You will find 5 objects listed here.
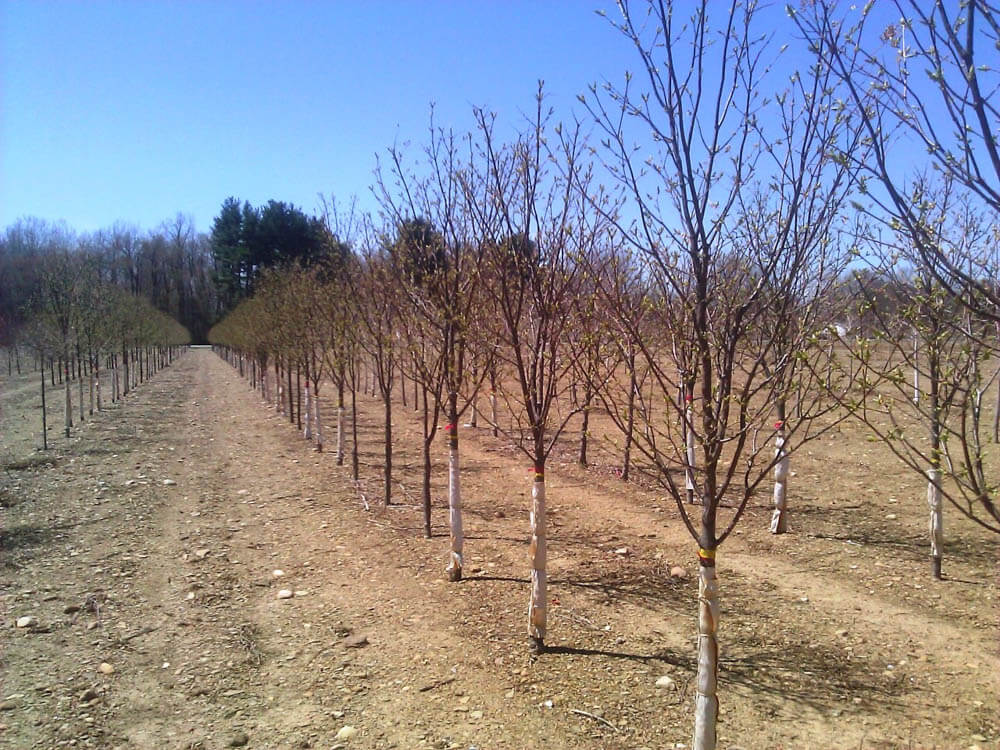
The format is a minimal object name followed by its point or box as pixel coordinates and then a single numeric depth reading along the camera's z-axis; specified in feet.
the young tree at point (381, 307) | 27.73
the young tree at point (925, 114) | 7.66
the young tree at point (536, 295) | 16.89
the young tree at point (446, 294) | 21.67
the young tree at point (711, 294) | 10.81
